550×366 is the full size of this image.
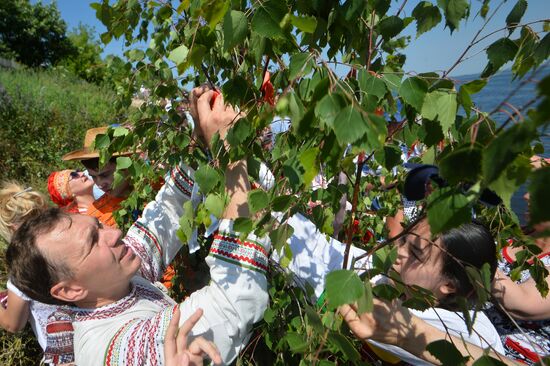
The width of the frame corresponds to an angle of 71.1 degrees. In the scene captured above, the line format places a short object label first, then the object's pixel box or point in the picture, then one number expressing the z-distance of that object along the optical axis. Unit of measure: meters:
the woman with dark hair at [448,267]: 1.20
